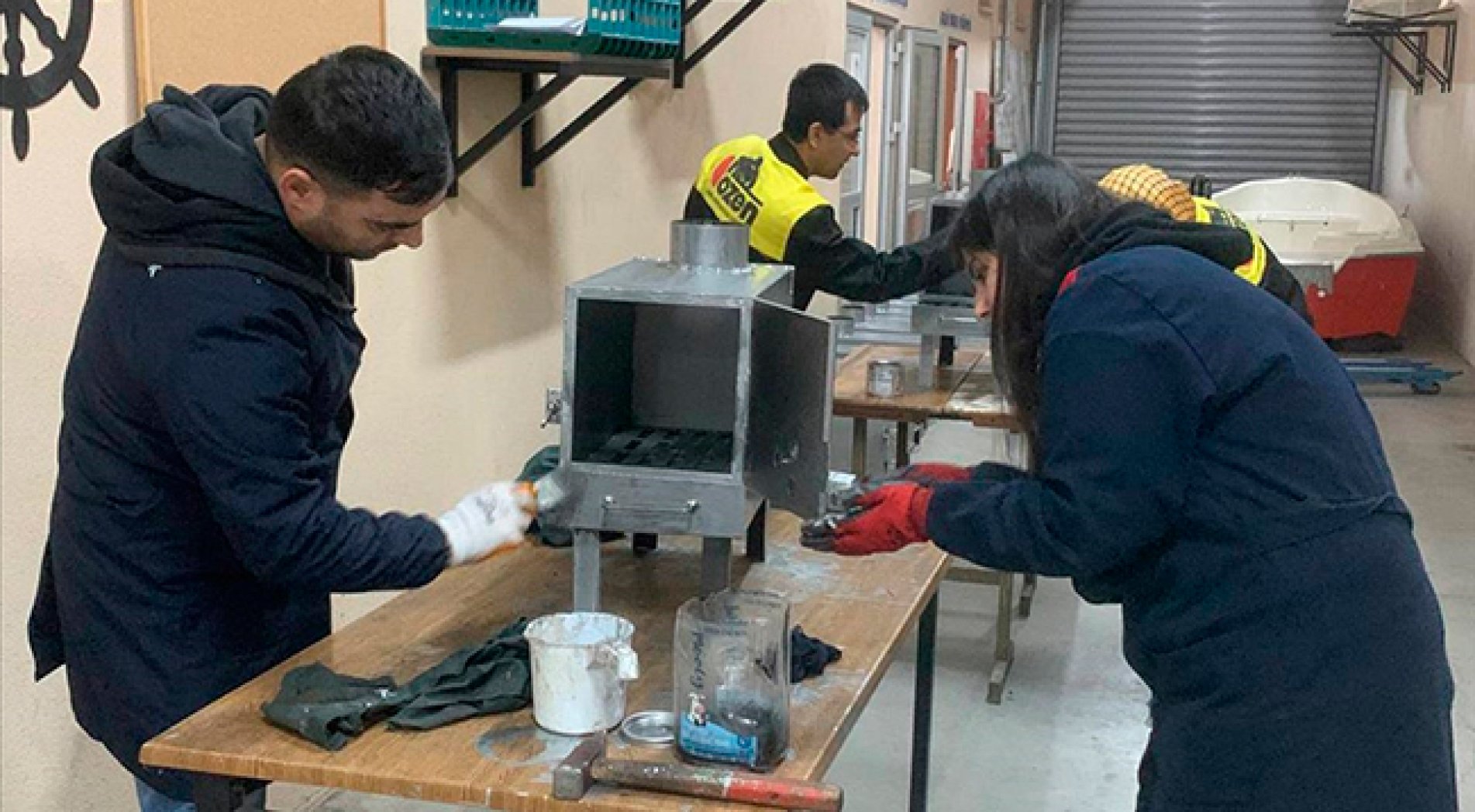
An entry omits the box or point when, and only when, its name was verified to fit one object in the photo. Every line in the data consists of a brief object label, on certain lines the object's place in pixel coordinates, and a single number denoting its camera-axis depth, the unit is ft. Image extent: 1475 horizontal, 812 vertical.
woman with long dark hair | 4.56
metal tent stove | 5.35
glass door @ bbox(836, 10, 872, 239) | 20.62
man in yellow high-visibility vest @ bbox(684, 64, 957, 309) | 10.68
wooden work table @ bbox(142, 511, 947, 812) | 4.60
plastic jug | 4.68
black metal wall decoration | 5.96
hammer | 4.41
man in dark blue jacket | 4.58
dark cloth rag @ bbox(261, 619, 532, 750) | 4.81
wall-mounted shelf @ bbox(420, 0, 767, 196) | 9.00
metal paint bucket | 4.86
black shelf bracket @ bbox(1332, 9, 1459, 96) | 27.94
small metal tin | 11.69
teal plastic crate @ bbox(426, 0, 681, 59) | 8.70
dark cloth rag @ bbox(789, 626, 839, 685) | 5.44
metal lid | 4.89
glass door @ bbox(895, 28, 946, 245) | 24.16
